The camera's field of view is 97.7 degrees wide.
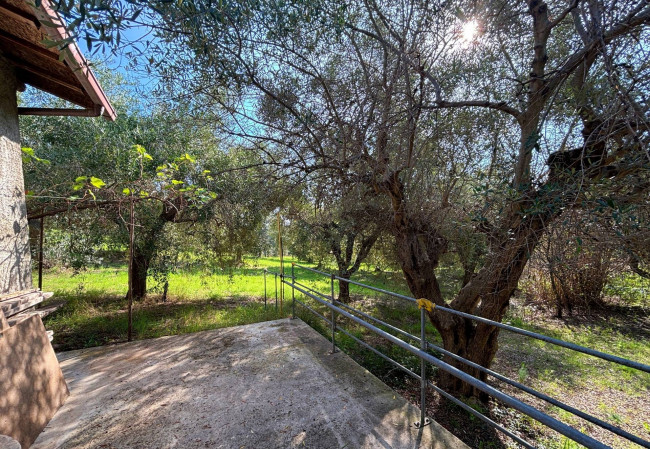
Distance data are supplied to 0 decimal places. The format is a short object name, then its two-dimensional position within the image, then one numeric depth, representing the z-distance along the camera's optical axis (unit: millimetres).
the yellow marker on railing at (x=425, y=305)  2123
